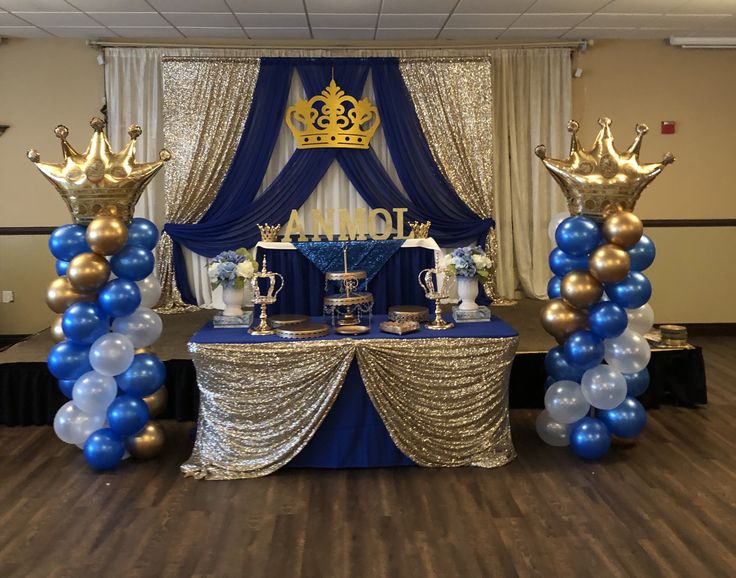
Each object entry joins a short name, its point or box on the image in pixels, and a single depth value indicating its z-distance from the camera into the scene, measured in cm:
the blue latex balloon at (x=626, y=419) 414
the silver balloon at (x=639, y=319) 420
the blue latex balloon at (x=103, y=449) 404
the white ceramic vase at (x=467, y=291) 439
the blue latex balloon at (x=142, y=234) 416
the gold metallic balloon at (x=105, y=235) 385
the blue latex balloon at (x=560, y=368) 425
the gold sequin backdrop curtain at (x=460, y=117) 714
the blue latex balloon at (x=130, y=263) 402
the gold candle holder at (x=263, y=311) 409
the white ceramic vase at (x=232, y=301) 435
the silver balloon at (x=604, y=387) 401
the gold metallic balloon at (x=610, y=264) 389
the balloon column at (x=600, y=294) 397
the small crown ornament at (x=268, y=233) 610
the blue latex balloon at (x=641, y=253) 409
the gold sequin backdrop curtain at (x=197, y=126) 704
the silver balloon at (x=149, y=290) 434
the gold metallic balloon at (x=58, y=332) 419
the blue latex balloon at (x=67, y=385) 422
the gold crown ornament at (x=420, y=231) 618
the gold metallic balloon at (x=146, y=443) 421
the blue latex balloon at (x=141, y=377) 407
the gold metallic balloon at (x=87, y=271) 388
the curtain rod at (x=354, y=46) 700
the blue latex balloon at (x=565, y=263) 413
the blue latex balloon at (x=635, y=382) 424
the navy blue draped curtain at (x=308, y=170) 709
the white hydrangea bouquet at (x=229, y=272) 430
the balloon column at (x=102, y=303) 392
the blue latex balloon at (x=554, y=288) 440
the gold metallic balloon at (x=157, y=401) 433
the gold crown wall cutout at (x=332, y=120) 710
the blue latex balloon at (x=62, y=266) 413
